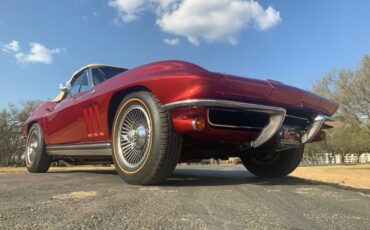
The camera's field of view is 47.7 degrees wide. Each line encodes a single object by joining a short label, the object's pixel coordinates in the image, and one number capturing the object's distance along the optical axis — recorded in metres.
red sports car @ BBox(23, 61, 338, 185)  3.70
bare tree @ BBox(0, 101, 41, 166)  45.97
